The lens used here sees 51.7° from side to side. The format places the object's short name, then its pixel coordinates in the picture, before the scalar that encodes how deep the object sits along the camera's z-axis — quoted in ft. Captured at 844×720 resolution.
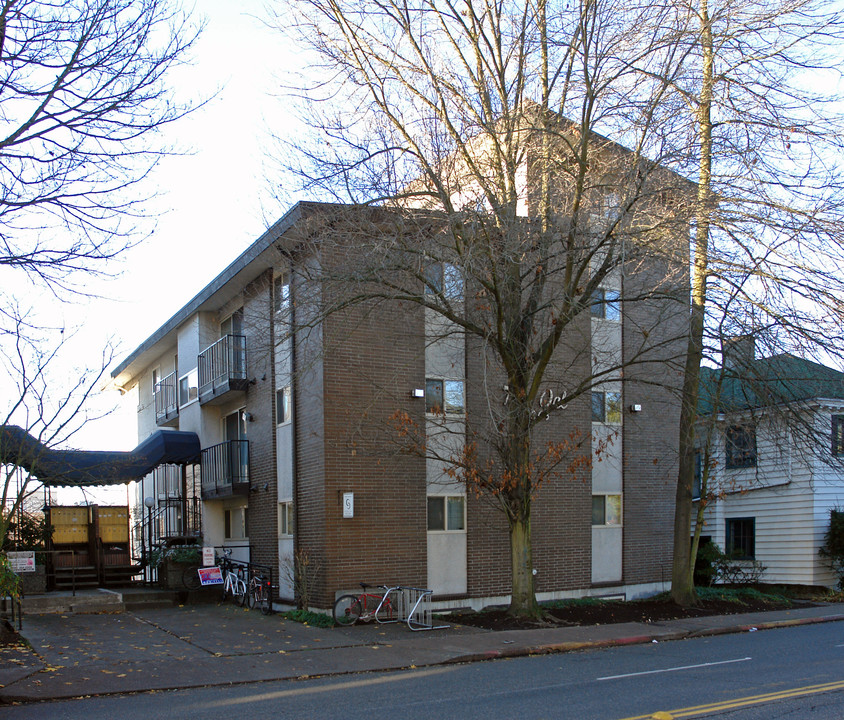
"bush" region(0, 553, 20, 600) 43.16
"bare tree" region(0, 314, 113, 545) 46.83
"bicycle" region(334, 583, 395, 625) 53.21
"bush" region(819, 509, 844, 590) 77.46
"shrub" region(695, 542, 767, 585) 76.23
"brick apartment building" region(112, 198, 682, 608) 57.67
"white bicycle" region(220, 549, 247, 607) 66.54
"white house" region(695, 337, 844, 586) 49.96
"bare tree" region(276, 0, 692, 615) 48.57
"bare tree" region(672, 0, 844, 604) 45.96
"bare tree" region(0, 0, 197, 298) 32.04
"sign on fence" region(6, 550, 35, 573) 56.70
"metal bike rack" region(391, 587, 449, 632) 51.21
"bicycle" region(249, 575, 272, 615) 62.39
